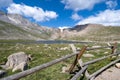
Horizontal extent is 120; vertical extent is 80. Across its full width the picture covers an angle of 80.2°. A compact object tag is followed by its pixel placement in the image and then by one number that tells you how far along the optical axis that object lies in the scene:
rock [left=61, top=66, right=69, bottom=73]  4.58
